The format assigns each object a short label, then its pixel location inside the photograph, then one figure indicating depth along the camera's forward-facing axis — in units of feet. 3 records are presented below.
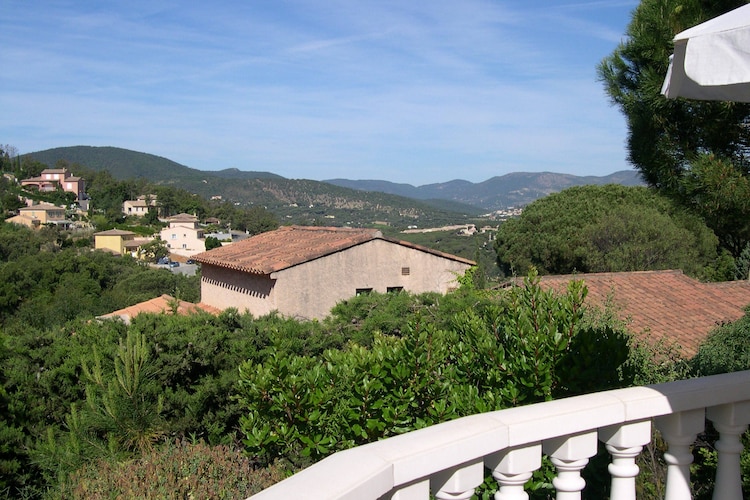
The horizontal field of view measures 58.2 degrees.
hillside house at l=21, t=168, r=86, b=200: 427.49
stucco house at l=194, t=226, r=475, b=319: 52.06
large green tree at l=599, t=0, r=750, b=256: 17.63
